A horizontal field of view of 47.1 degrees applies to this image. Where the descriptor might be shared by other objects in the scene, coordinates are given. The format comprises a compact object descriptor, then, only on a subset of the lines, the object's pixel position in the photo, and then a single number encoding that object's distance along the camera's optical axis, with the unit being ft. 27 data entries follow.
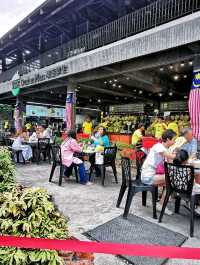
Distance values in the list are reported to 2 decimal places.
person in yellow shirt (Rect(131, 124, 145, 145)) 29.64
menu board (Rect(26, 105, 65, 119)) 76.54
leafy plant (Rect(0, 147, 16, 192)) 12.39
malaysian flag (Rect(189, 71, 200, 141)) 24.35
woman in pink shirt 19.62
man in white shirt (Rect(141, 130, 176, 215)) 13.26
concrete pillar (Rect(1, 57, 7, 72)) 71.40
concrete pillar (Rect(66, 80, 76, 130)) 42.39
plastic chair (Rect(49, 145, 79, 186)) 20.11
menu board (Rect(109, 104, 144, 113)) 71.82
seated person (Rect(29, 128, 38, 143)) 31.54
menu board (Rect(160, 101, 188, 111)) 61.52
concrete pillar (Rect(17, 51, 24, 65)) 64.64
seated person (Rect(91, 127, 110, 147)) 23.09
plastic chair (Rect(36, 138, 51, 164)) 30.60
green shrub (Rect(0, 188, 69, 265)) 5.83
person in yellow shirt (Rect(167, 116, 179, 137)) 32.50
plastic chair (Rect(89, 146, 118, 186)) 19.67
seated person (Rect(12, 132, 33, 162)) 29.61
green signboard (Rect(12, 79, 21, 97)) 54.44
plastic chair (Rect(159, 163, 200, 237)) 11.12
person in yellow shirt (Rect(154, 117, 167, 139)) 34.30
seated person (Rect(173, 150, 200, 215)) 12.53
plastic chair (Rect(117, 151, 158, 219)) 12.68
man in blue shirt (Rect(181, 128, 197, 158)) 16.30
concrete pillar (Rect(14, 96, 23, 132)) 63.57
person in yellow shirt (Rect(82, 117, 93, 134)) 43.54
